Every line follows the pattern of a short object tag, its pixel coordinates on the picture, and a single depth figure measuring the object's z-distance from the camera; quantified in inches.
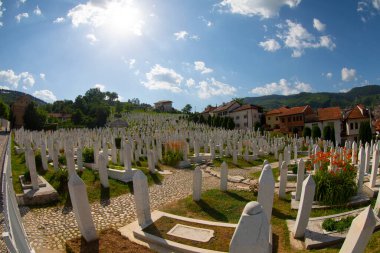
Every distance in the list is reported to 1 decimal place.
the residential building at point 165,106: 4421.8
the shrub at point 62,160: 660.7
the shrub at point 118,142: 1115.3
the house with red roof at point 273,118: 2283.8
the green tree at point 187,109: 3502.0
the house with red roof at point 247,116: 2449.6
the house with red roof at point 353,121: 1798.7
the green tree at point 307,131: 1741.6
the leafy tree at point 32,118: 1859.0
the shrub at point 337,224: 279.3
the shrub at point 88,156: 673.0
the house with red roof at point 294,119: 2049.3
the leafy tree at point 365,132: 1443.2
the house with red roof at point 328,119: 1830.7
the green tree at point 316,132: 1692.9
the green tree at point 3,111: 2231.8
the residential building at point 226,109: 2765.7
